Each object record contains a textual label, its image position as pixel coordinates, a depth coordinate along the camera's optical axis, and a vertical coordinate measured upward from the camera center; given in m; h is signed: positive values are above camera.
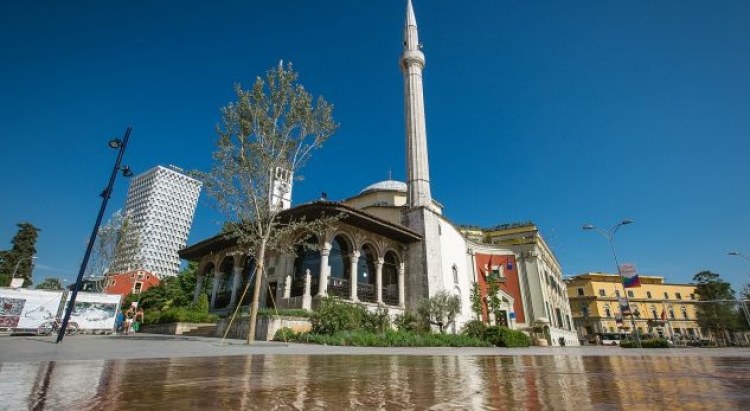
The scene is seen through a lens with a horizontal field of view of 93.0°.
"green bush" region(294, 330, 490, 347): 12.00 -0.06
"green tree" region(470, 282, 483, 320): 24.08 +2.36
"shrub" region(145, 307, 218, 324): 17.75 +1.06
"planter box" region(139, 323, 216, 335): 17.34 +0.52
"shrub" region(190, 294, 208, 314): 19.58 +1.74
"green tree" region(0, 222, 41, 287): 41.53 +9.70
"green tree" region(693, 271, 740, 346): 38.91 +3.07
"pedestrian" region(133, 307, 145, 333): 19.48 +0.99
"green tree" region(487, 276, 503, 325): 25.62 +2.66
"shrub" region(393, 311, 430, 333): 17.91 +0.71
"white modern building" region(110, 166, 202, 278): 102.31 +36.76
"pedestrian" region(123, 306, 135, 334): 17.94 +0.65
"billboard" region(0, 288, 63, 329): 15.83 +1.39
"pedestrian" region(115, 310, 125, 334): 20.00 +0.89
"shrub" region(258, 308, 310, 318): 13.56 +0.94
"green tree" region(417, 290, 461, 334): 18.66 +1.43
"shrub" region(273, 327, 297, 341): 12.51 +0.13
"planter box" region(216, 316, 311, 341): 13.01 +0.44
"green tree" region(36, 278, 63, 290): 57.87 +8.69
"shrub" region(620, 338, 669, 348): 18.08 -0.30
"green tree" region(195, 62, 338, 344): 12.34 +6.29
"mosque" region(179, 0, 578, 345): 18.80 +4.64
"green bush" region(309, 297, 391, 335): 13.56 +0.73
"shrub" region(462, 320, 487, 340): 18.75 +0.43
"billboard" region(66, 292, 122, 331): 16.70 +1.26
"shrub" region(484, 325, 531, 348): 18.16 +0.02
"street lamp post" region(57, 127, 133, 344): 9.25 +3.87
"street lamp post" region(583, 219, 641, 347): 21.25 +6.62
